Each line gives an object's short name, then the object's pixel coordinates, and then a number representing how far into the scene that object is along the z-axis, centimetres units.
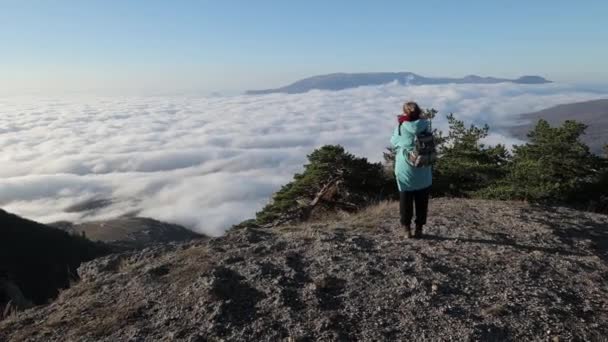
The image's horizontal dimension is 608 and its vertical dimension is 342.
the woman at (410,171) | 845
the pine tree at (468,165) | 1858
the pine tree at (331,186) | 1752
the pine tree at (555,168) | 1499
